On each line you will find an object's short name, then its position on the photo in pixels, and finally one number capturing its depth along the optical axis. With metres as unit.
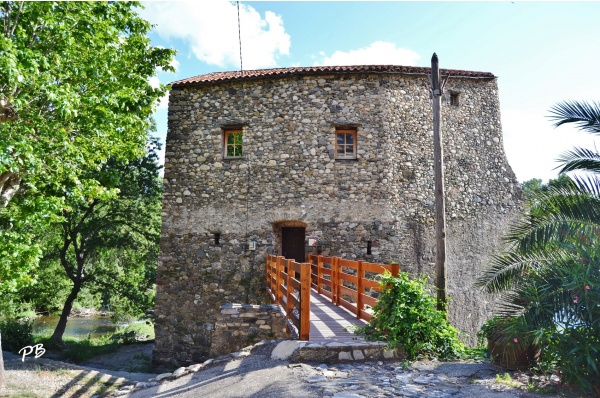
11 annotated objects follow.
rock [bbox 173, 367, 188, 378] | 6.21
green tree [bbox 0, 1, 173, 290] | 6.57
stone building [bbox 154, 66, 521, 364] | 10.83
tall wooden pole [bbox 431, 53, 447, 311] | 6.78
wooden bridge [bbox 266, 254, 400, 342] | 5.47
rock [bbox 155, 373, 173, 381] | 6.41
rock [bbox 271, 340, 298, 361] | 5.23
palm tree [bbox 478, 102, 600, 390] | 3.75
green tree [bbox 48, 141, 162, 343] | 15.06
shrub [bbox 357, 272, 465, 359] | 5.12
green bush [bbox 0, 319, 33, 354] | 14.13
